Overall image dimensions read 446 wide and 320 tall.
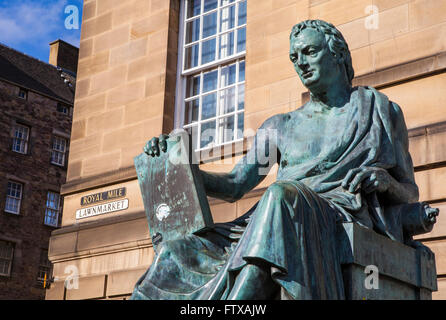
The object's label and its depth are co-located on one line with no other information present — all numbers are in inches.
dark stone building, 1362.0
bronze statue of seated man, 156.7
